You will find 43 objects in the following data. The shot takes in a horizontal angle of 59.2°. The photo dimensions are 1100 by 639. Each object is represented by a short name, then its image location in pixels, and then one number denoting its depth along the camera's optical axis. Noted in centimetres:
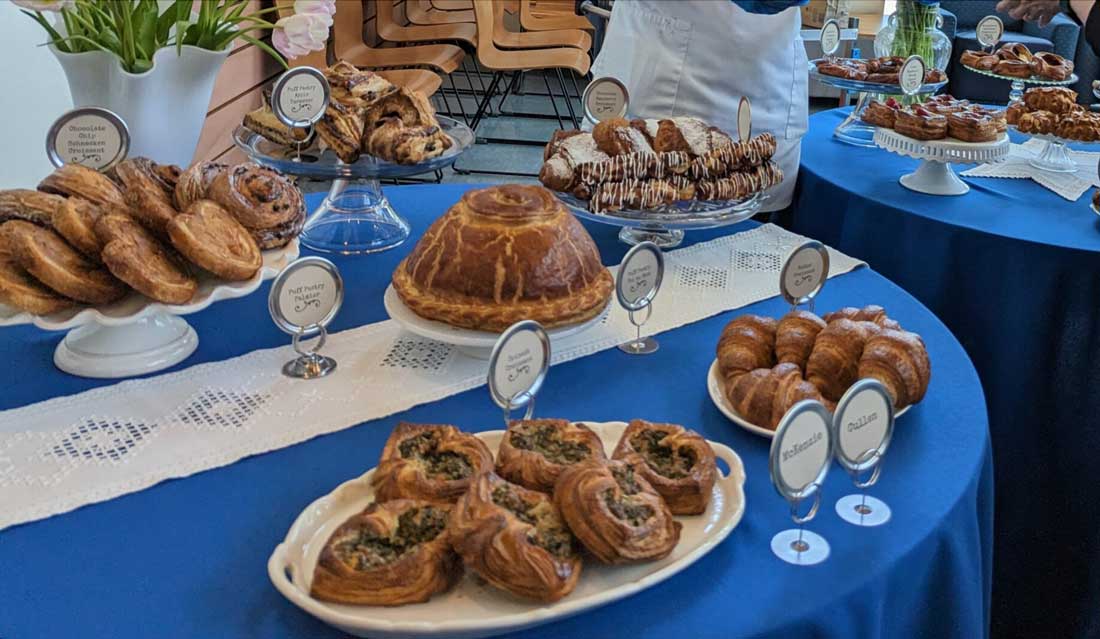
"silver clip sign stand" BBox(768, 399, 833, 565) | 82
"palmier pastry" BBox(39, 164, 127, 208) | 114
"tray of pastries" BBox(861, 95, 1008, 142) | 200
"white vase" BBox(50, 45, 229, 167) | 139
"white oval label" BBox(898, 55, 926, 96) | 240
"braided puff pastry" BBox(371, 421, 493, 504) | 83
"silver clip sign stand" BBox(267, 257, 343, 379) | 112
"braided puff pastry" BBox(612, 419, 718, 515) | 85
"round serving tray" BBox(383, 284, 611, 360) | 116
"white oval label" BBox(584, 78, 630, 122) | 186
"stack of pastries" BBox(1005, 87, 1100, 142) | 225
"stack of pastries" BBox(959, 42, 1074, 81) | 280
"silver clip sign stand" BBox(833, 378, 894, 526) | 88
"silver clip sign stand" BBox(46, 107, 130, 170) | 133
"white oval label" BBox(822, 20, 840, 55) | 280
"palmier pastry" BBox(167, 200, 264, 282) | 108
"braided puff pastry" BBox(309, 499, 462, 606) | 74
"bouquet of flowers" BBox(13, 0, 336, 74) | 140
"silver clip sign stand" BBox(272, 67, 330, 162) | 147
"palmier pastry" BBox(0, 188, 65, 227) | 108
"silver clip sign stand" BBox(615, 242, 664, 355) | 122
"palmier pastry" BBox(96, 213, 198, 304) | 103
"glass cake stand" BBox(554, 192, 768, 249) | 152
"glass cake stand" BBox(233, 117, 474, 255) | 147
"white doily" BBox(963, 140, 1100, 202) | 211
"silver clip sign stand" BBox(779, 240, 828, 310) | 126
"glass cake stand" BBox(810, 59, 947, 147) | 249
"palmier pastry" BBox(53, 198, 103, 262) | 106
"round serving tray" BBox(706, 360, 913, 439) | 104
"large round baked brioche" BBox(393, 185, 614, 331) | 117
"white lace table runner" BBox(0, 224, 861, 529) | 97
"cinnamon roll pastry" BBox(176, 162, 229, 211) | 118
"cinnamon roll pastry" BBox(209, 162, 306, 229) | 118
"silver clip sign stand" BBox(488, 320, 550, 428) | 97
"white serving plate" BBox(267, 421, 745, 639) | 73
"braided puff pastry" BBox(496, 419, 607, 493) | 84
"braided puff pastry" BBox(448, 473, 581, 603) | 73
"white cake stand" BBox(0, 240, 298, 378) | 108
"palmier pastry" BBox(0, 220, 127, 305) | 103
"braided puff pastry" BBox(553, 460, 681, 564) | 77
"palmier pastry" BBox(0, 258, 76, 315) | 102
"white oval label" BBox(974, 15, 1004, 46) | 298
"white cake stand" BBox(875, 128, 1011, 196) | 199
